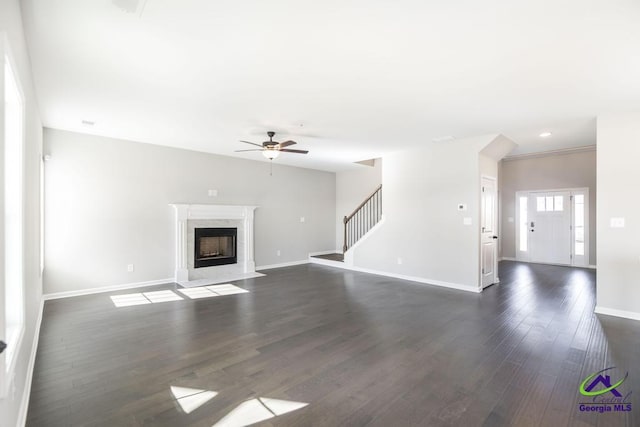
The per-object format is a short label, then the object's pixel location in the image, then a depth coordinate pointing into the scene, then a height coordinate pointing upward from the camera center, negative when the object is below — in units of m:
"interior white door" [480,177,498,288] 5.64 -0.38
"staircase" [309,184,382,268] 8.17 -0.30
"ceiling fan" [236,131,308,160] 4.66 +1.04
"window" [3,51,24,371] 1.97 +0.03
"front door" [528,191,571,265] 7.64 -0.34
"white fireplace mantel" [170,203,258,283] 6.13 -0.16
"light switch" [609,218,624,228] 4.06 -0.12
